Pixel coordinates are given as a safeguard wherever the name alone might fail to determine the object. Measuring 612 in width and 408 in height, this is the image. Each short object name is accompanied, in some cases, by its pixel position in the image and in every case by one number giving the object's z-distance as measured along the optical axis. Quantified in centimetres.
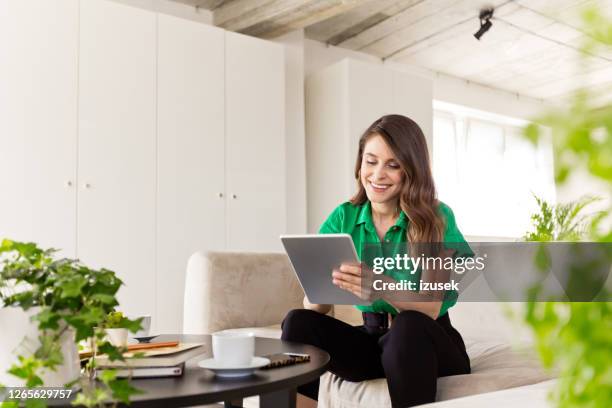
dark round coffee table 93
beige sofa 179
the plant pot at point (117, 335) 127
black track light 484
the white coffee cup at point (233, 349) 110
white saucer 108
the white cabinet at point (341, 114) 477
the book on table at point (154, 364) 110
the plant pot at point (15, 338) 89
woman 143
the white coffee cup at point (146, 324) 147
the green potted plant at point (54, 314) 71
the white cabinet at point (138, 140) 336
